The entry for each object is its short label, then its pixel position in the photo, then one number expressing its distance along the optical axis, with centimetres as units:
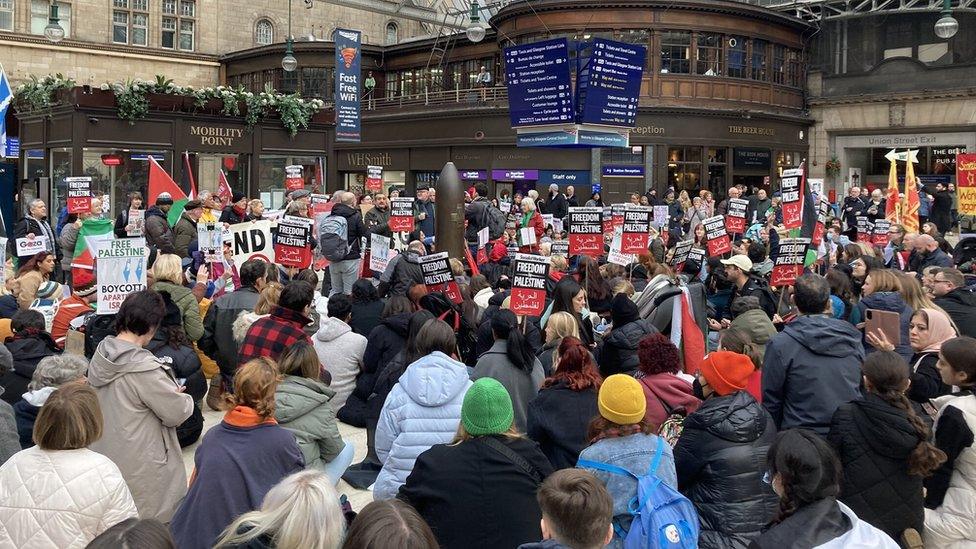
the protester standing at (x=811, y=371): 527
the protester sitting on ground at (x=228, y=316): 819
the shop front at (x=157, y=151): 1812
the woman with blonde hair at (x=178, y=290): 762
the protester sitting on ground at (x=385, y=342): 712
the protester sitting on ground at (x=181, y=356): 707
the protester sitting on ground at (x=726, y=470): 422
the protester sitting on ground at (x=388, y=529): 256
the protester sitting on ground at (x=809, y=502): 316
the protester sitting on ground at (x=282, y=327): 655
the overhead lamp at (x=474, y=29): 1700
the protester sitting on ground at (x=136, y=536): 242
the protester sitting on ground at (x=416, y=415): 475
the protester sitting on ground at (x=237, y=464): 399
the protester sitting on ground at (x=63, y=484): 351
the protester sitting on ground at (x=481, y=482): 383
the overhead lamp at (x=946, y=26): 1816
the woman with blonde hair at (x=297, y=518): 273
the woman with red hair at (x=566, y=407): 479
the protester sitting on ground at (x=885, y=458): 432
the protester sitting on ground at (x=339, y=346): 753
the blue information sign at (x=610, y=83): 1883
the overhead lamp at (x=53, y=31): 1759
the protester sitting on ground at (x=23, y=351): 595
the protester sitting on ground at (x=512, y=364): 592
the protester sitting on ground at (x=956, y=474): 450
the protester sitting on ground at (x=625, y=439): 389
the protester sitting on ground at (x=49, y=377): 500
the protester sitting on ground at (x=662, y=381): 520
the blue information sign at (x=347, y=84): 2303
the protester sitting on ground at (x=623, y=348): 631
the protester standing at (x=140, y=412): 482
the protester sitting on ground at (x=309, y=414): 460
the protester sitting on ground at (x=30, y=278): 859
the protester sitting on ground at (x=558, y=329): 648
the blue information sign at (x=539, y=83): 1864
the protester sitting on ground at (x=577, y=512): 300
